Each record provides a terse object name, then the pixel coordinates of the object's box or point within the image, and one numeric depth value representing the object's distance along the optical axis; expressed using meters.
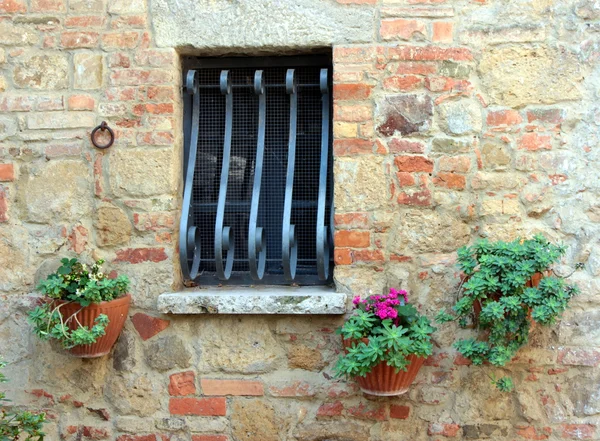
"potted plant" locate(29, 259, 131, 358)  3.01
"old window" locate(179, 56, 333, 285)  3.38
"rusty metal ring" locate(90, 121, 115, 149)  3.30
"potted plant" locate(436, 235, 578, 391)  2.81
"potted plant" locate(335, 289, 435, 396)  2.81
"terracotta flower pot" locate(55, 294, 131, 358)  3.05
